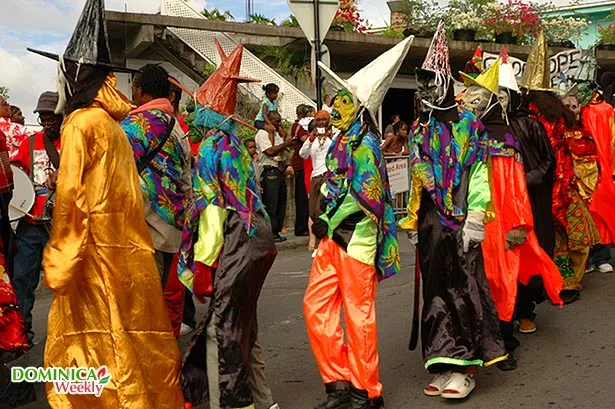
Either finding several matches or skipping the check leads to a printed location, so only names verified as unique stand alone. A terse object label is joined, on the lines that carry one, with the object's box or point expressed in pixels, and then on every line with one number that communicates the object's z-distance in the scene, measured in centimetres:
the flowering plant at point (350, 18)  1628
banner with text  884
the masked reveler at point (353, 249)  495
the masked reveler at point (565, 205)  736
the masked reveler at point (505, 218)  588
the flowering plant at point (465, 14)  1794
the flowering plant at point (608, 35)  2055
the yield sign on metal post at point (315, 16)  1047
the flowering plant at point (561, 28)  1967
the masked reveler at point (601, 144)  839
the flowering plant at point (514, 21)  1836
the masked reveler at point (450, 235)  522
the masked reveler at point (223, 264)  466
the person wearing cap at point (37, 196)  621
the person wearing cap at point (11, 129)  690
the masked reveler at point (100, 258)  421
